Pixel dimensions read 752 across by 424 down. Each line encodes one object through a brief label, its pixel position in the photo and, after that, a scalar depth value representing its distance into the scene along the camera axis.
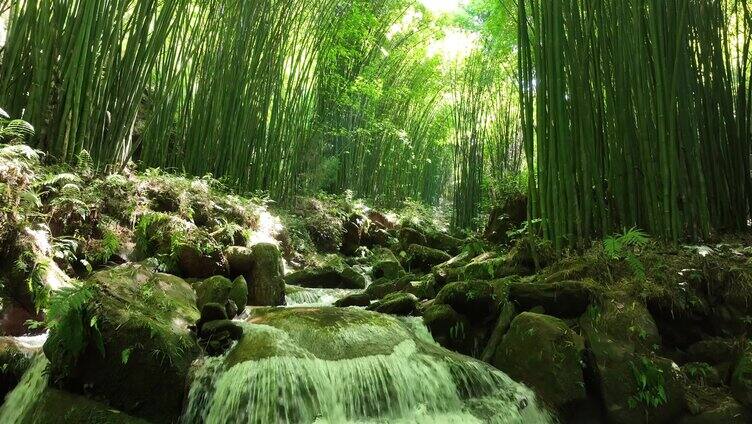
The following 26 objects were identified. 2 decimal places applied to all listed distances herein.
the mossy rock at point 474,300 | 3.03
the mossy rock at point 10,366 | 2.24
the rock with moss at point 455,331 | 2.98
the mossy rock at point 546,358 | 2.33
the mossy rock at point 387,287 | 4.39
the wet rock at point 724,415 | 2.05
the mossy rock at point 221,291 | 3.32
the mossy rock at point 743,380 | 2.07
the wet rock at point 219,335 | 2.51
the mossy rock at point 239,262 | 4.12
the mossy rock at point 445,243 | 6.74
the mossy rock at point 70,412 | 1.99
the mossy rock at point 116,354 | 2.09
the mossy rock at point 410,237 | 7.01
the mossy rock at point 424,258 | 5.52
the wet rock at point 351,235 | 7.73
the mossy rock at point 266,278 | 3.96
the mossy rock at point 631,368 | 2.15
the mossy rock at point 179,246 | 3.79
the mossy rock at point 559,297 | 2.71
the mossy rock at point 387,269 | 5.26
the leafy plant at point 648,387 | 2.14
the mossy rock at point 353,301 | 3.96
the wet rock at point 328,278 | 5.05
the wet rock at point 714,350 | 2.33
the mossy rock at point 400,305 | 3.52
